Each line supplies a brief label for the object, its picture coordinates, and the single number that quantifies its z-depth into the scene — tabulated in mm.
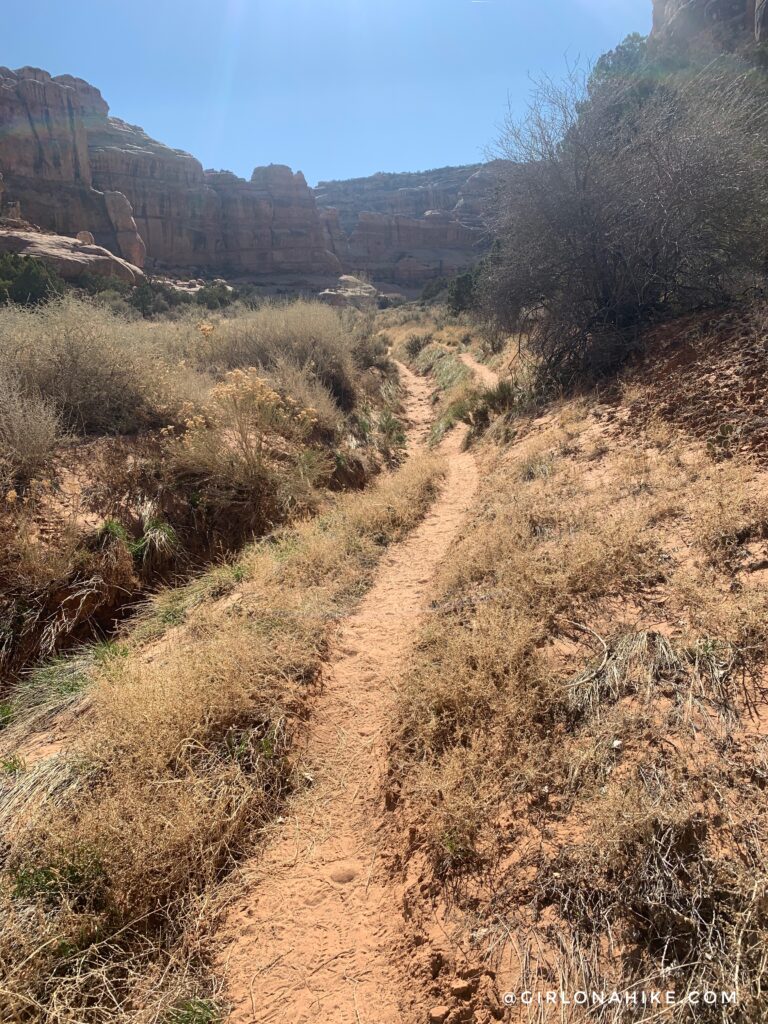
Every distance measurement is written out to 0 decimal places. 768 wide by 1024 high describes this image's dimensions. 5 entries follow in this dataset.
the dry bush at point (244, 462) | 6609
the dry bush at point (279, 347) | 10398
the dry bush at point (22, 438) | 5508
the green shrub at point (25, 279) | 19891
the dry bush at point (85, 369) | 6668
